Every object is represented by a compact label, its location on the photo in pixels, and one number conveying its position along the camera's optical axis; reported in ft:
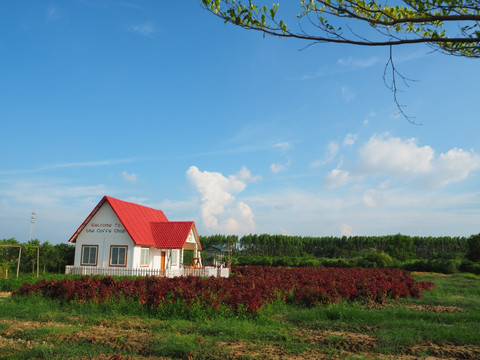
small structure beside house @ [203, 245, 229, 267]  149.20
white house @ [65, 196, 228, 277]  82.43
